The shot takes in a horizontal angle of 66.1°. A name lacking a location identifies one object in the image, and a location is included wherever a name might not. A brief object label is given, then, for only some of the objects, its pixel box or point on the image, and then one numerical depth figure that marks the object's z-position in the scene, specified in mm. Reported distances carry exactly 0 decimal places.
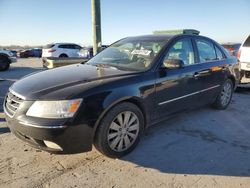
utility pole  4502
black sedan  2118
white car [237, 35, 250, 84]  5924
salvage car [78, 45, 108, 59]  13950
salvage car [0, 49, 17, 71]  10398
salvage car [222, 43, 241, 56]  10866
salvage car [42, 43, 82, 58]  14433
